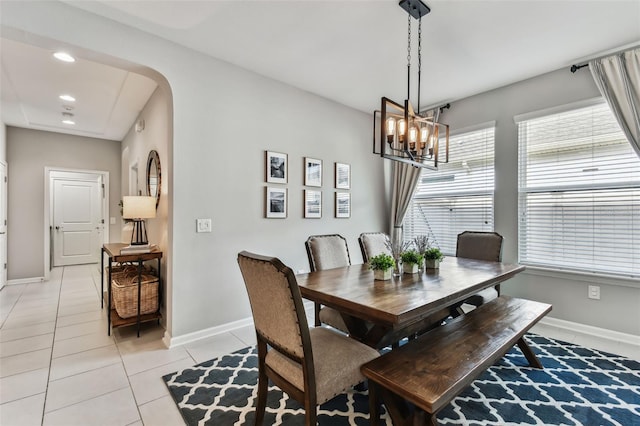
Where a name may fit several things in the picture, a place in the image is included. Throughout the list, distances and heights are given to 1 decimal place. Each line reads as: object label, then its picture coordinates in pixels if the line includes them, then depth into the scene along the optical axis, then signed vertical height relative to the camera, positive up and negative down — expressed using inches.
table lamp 117.0 +1.0
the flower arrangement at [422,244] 96.3 -10.8
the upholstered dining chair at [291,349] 50.0 -28.1
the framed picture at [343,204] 156.6 +3.8
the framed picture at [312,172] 141.2 +19.3
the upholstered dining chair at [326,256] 90.4 -16.0
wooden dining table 57.6 -18.7
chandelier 79.6 +23.1
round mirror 128.4 +16.3
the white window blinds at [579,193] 107.9 +7.3
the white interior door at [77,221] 229.8 -8.5
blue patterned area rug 66.4 -46.8
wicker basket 110.0 -32.2
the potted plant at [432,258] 96.0 -15.4
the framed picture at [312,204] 142.0 +3.5
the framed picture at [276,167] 127.0 +19.3
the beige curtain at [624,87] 101.0 +44.3
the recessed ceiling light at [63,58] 106.0 +56.4
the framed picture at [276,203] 127.0 +3.6
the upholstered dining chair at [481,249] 108.0 -15.6
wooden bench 49.5 -29.7
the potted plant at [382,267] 79.4 -15.1
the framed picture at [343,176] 156.6 +19.1
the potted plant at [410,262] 88.0 -15.2
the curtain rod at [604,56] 103.5 +57.4
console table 107.1 -26.1
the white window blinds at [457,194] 144.5 +9.0
